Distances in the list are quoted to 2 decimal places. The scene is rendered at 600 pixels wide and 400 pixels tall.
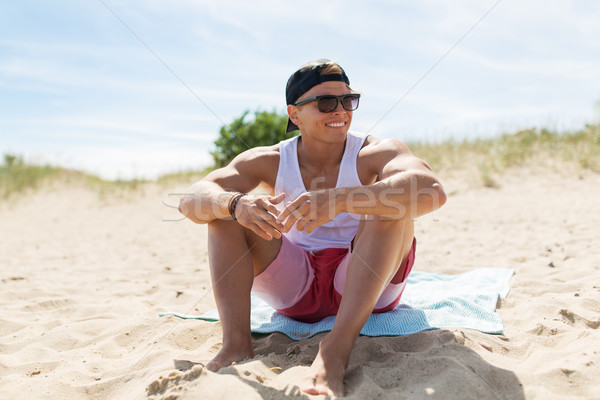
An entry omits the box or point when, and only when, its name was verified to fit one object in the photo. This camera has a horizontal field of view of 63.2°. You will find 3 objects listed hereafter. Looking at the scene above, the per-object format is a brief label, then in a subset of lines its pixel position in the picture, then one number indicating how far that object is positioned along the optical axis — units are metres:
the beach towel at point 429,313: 2.59
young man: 2.11
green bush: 9.03
